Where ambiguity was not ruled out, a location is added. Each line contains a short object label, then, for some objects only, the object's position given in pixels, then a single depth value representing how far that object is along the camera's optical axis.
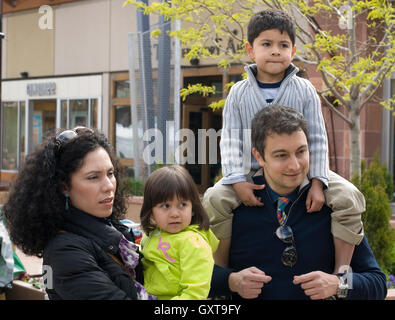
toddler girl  2.07
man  2.19
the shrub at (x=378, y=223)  5.49
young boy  2.28
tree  5.76
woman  1.91
